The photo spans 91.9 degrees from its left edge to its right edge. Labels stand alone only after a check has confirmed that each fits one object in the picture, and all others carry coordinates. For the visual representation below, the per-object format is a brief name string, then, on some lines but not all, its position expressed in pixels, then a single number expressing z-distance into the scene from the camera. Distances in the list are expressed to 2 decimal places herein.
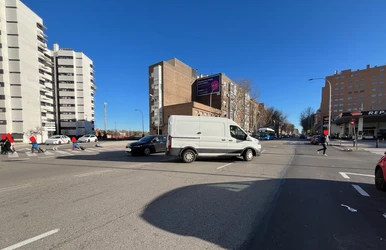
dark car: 13.77
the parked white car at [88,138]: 35.38
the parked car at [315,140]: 28.20
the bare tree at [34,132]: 46.69
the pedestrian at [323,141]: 14.55
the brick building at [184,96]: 48.16
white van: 9.93
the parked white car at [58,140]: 28.42
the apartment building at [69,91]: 69.88
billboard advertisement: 55.34
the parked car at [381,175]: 5.19
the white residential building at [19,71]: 45.41
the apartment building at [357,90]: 86.12
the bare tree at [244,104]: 45.06
